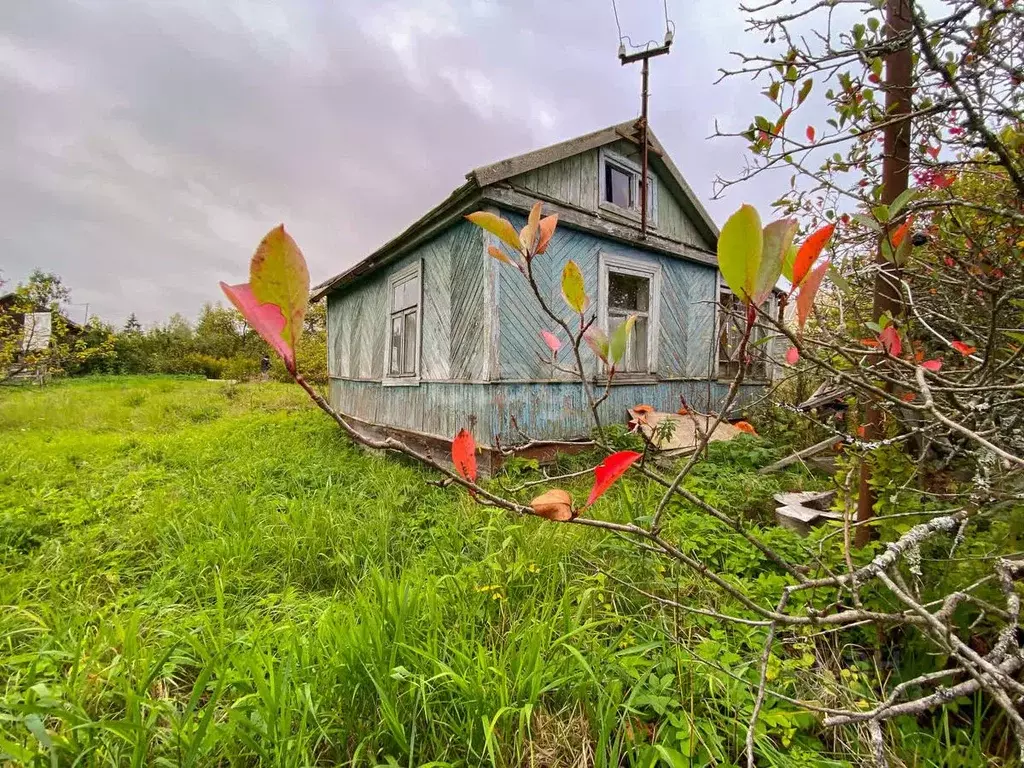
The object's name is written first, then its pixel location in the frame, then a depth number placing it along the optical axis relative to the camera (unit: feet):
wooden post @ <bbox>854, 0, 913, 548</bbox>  4.95
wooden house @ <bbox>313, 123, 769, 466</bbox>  14.25
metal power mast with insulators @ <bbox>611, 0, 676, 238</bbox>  14.22
